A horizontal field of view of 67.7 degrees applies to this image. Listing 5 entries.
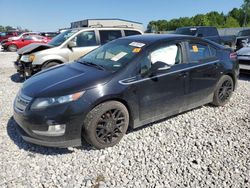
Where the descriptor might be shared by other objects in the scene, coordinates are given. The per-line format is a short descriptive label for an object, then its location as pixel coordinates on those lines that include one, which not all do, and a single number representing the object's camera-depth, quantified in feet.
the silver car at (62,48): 18.03
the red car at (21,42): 49.28
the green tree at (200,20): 166.70
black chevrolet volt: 8.05
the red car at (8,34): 63.13
